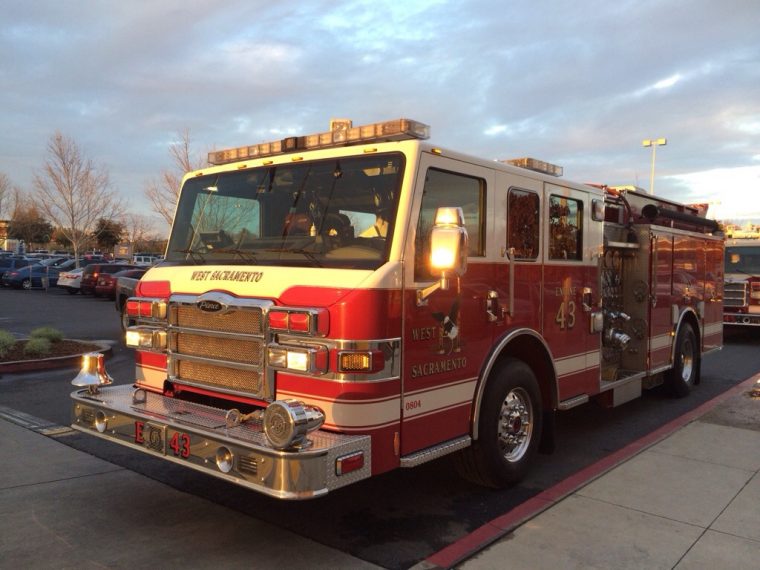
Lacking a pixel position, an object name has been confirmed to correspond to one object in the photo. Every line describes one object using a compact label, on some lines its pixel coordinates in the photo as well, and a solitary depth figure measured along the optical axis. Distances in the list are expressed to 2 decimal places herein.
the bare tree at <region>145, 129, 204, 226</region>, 24.97
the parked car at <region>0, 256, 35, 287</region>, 31.86
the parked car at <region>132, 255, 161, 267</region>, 47.76
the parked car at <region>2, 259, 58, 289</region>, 30.57
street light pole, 32.41
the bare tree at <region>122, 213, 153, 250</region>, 62.47
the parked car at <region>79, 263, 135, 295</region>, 25.70
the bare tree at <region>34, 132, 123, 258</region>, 30.50
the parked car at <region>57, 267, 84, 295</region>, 27.12
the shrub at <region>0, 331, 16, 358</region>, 9.72
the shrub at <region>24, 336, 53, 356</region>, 10.03
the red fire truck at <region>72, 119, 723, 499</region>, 3.65
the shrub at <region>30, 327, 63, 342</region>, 10.95
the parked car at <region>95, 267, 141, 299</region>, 25.19
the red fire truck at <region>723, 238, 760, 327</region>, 14.34
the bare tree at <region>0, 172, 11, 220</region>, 52.28
